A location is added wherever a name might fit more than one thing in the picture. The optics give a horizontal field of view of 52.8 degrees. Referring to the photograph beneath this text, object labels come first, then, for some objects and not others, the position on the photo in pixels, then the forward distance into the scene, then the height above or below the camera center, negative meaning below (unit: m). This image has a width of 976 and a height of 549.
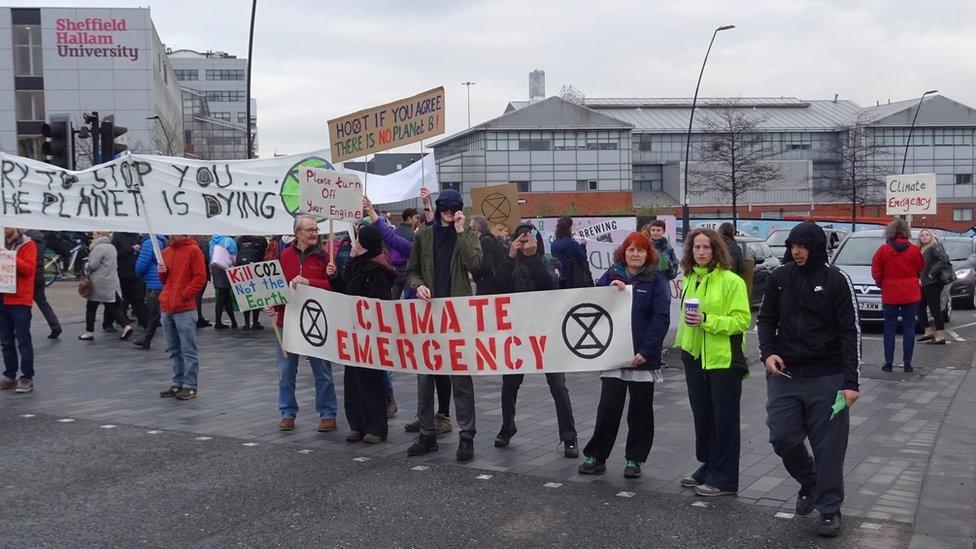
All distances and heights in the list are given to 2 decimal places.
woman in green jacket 6.42 -0.75
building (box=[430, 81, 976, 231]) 74.44 +5.97
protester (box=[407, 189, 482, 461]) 7.58 -0.28
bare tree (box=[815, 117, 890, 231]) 65.70 +4.14
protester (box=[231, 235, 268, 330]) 17.95 -0.26
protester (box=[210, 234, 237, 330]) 17.77 -0.54
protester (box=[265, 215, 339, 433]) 8.82 -0.45
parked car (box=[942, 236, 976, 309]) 20.92 -0.93
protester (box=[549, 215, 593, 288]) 9.81 -0.29
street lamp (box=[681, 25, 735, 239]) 39.81 +0.73
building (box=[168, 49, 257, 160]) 144.50 +23.66
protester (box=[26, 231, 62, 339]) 14.91 -0.86
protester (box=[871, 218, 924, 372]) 12.33 -0.68
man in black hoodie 5.75 -0.83
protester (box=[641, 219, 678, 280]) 11.59 -0.18
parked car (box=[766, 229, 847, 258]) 28.93 -0.36
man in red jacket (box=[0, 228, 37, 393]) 10.89 -0.87
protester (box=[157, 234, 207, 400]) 10.39 -0.69
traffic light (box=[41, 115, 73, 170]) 16.47 +1.75
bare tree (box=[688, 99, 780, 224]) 64.88 +5.12
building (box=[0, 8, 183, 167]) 72.69 +13.12
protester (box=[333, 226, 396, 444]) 8.33 -1.16
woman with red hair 7.00 -1.01
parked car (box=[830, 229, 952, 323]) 16.89 -0.70
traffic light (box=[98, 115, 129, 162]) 17.28 +1.86
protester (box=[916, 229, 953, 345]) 14.38 -0.70
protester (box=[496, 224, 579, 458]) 8.09 -0.35
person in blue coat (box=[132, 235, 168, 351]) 14.98 -0.69
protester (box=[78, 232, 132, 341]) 16.05 -0.62
